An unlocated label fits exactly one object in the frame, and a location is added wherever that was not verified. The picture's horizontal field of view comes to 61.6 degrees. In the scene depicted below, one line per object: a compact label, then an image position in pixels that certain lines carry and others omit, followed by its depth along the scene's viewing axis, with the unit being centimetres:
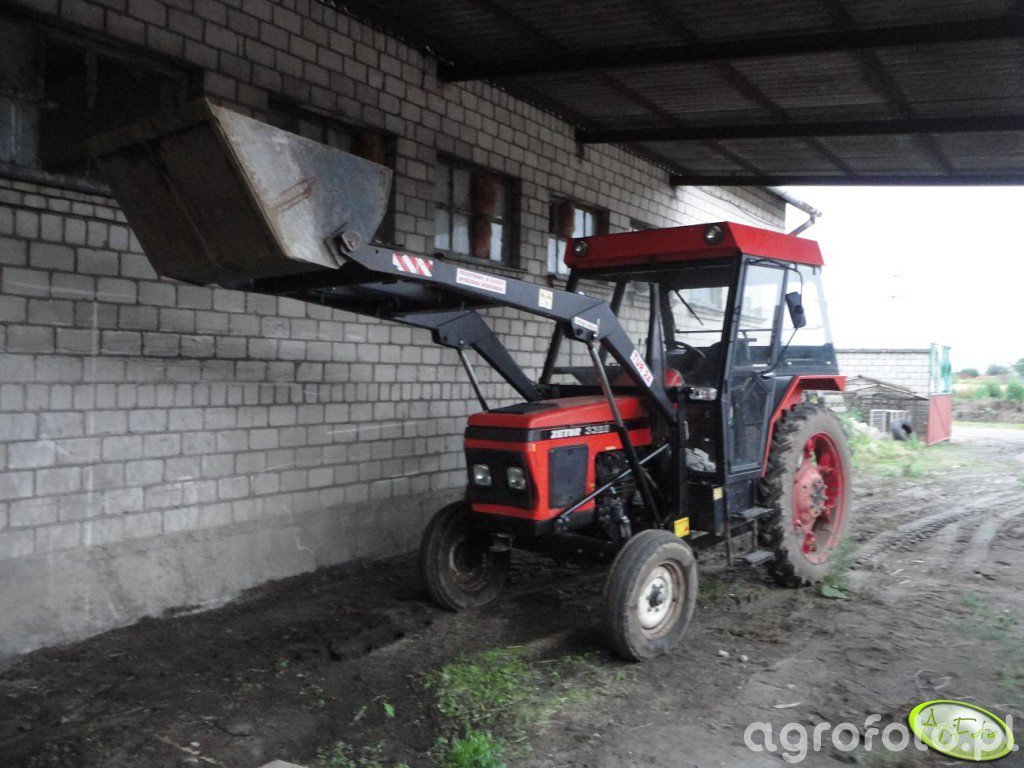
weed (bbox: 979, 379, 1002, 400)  2909
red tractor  361
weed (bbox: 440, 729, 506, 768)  351
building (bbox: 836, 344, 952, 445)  1778
